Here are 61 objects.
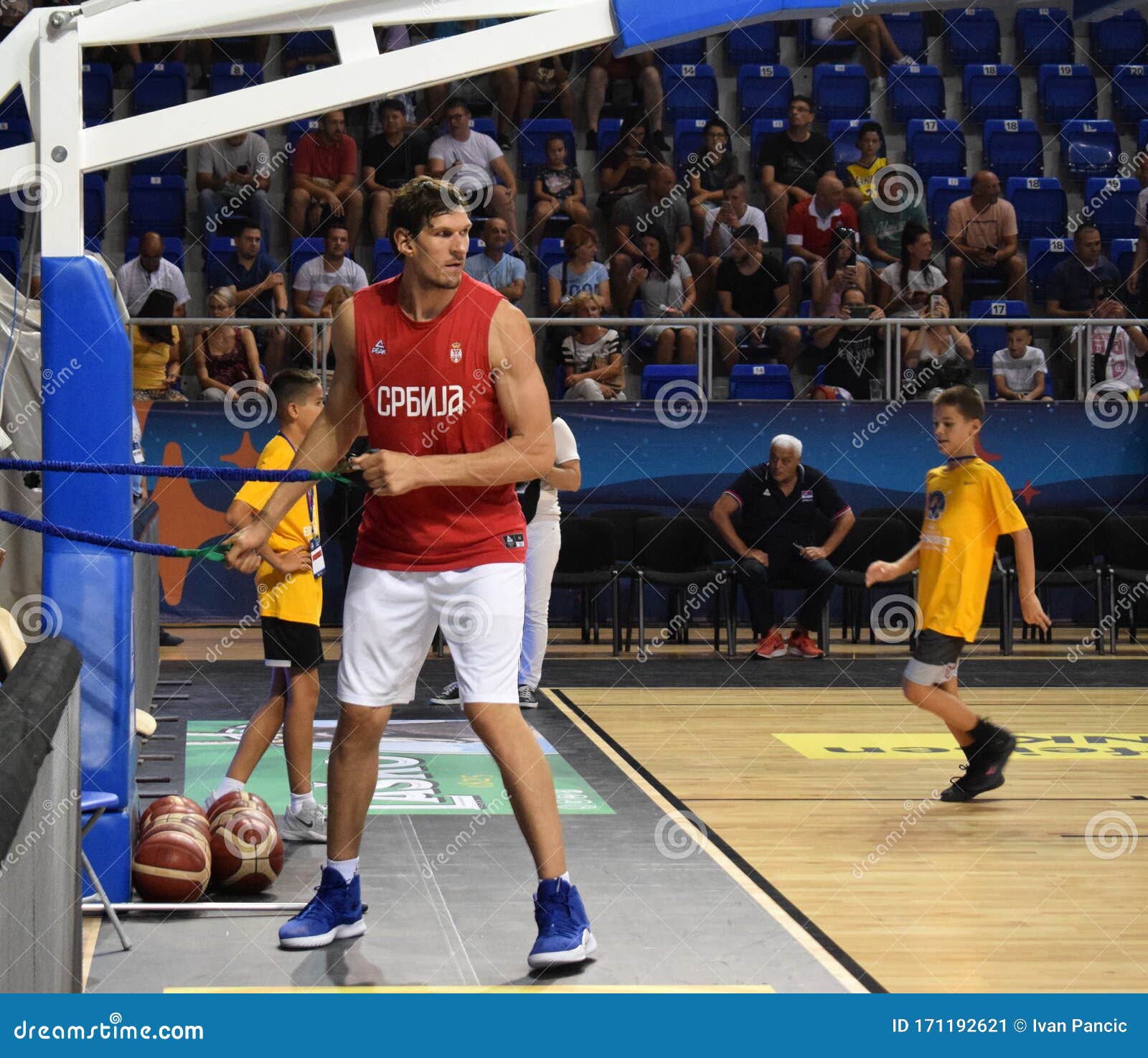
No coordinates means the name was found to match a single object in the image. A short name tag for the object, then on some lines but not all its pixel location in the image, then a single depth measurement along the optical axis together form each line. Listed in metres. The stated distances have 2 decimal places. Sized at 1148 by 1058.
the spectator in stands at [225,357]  12.84
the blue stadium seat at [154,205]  14.27
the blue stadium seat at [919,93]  15.95
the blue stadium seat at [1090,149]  15.56
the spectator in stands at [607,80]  15.13
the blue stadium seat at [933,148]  15.59
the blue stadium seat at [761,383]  13.62
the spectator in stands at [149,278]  13.05
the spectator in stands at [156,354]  12.62
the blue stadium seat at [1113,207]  15.16
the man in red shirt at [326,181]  13.99
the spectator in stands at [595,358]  13.23
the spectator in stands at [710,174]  14.33
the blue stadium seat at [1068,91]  16.12
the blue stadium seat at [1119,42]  16.44
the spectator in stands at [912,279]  13.86
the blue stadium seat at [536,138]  15.03
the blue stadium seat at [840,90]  15.89
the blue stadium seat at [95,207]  14.06
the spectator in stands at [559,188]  14.42
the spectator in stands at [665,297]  13.58
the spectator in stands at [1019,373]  13.73
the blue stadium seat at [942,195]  15.16
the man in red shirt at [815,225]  14.23
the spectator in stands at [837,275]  13.66
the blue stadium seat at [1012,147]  15.70
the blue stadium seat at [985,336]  14.35
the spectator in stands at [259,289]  13.08
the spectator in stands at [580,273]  13.59
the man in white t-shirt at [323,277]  13.27
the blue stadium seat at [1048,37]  16.64
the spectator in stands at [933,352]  13.40
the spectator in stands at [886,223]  14.27
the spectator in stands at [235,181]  13.92
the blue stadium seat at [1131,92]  16.05
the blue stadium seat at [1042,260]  14.93
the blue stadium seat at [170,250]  13.72
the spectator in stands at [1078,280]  14.28
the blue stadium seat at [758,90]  15.58
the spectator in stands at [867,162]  14.91
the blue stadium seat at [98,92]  14.62
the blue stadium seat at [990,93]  16.11
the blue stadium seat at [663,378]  13.38
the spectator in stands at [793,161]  14.74
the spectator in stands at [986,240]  14.62
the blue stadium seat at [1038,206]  15.27
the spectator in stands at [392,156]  14.14
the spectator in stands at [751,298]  13.77
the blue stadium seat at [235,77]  14.64
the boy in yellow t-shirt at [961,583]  6.91
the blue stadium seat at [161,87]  14.82
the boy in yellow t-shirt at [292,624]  5.96
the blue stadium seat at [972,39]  16.53
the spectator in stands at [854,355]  13.45
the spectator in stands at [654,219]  13.94
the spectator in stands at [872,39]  15.90
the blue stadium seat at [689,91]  15.49
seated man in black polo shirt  12.23
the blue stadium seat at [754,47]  16.11
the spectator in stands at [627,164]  14.50
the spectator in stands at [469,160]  13.83
